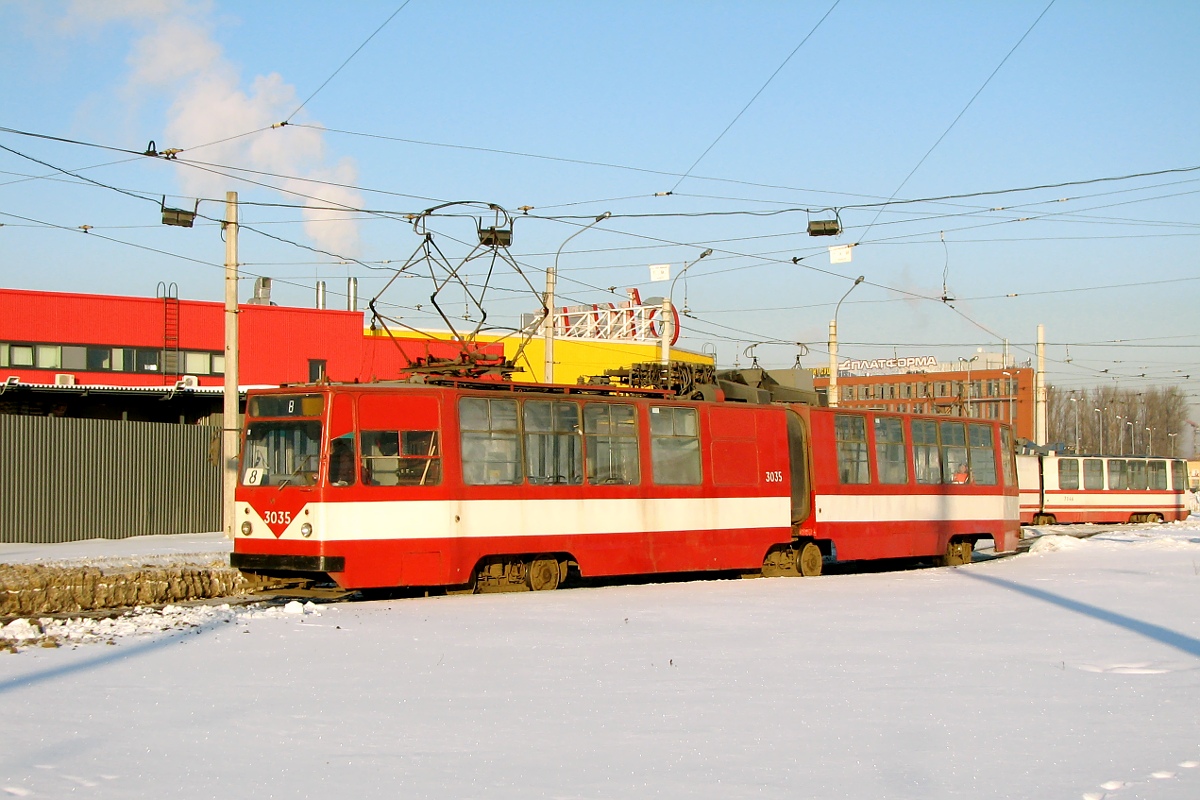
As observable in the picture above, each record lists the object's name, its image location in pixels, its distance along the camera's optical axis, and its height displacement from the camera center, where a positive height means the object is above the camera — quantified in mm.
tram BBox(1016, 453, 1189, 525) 46531 -908
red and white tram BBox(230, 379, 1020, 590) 15266 -171
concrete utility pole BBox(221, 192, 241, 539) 22422 +2577
